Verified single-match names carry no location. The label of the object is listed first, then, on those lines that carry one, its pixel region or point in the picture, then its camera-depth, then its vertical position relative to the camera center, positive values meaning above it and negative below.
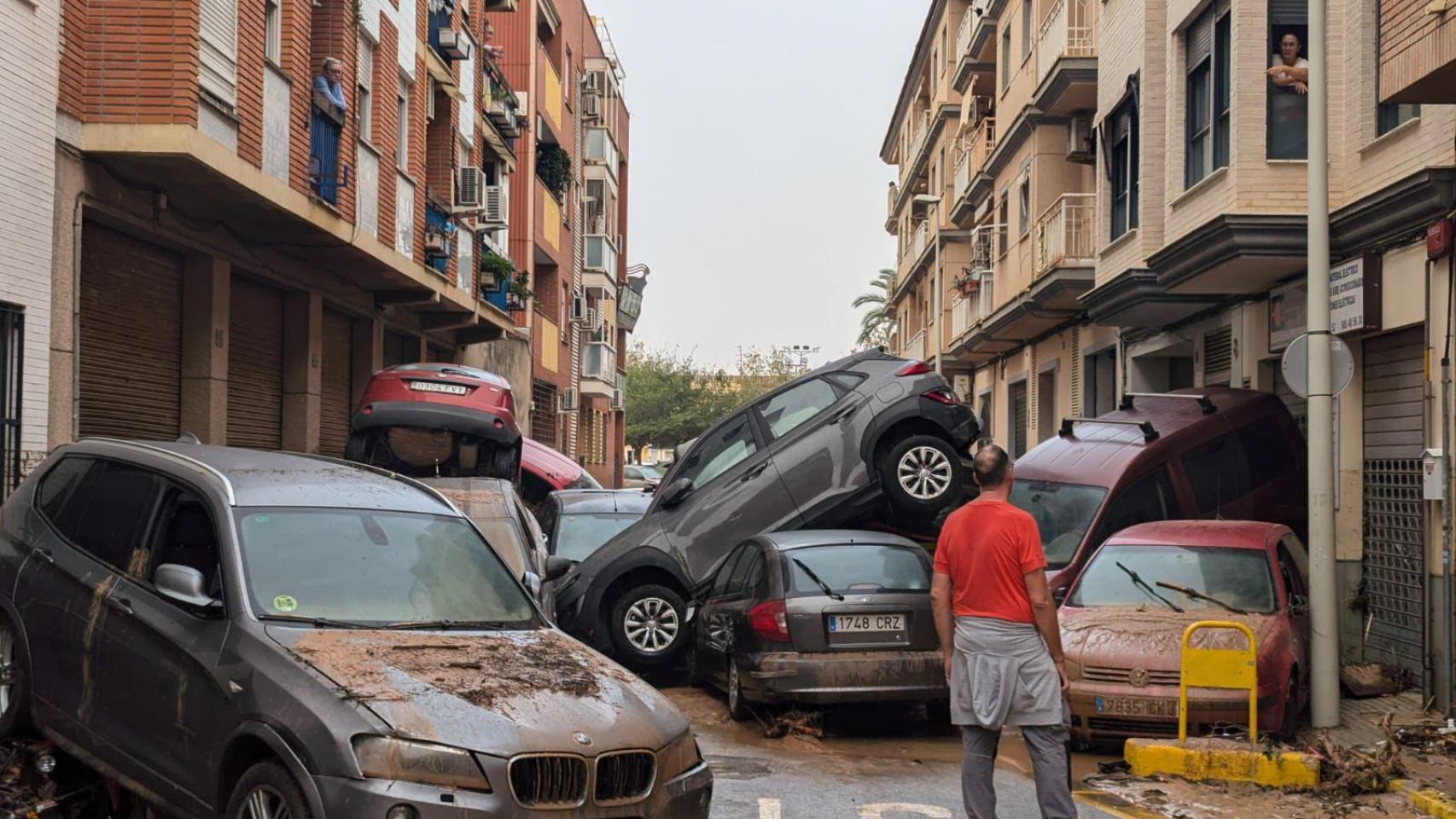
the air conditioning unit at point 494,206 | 29.59 +4.84
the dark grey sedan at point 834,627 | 10.62 -1.23
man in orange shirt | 6.86 -0.88
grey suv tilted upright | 13.69 -0.36
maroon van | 14.84 -0.13
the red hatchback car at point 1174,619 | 10.48 -1.19
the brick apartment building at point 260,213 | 13.25 +2.51
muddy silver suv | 5.43 -0.85
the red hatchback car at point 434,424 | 16.95 +0.29
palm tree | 82.75 +7.37
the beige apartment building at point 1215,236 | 13.90 +2.67
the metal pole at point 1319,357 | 11.55 +0.79
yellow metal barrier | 10.20 -1.41
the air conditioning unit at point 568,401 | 41.88 +1.40
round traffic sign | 11.77 +0.72
